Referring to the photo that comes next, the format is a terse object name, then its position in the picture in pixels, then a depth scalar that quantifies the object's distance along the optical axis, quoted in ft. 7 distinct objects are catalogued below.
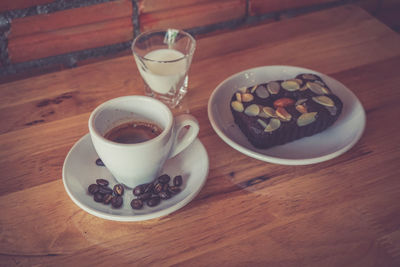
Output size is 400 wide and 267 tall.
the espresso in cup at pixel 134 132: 2.37
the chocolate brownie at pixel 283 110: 2.58
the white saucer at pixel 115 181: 2.12
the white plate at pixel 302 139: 2.55
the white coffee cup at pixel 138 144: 2.10
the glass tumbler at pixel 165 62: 2.98
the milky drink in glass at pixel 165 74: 2.97
